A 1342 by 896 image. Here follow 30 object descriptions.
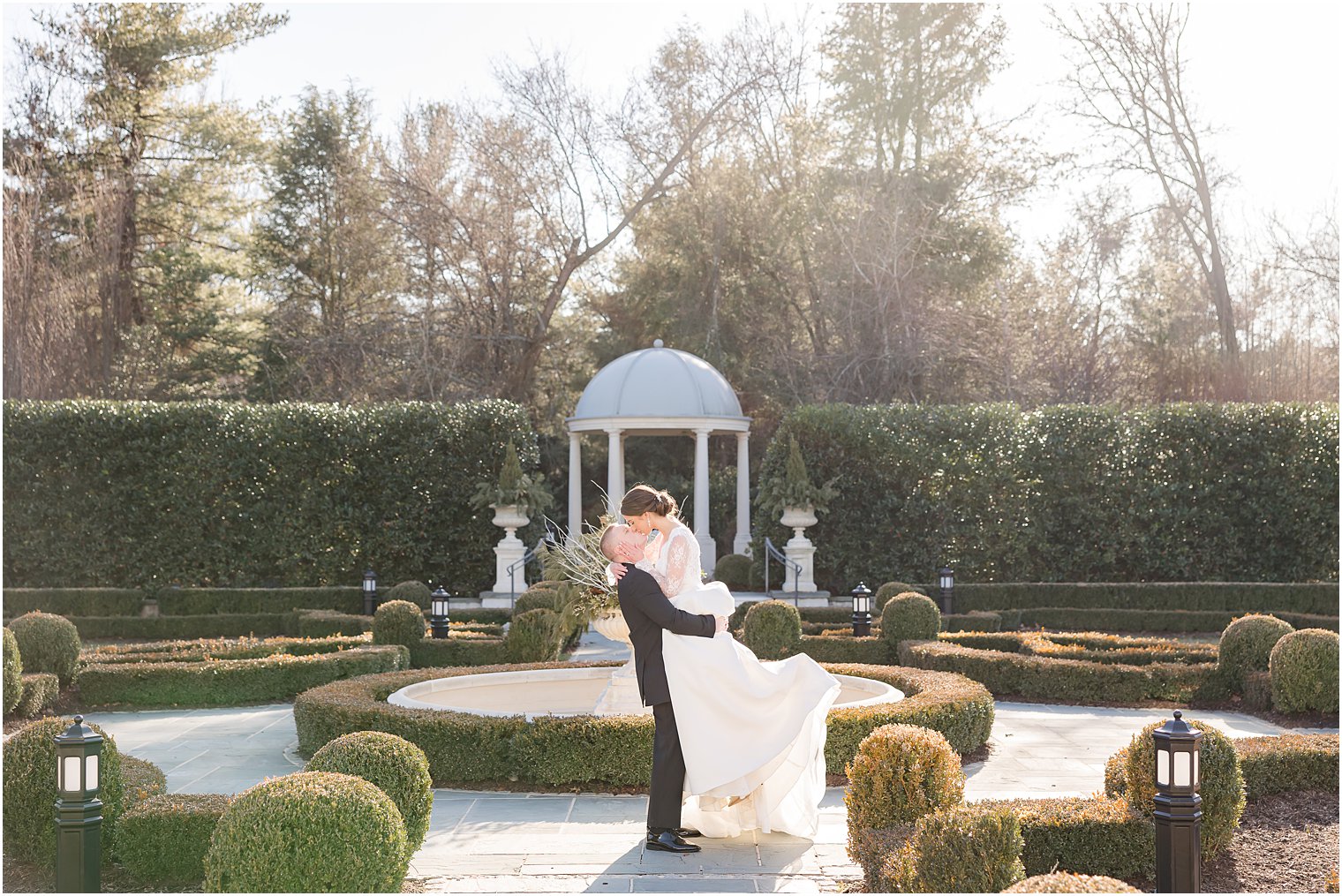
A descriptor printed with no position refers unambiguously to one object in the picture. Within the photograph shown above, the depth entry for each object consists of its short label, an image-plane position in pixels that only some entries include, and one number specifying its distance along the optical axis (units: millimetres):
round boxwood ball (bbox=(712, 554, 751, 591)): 22047
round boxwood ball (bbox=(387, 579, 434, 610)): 17578
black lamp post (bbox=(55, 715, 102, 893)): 5242
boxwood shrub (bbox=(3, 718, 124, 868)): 6375
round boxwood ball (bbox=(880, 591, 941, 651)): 14172
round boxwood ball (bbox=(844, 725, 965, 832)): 5766
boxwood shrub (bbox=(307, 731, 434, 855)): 5695
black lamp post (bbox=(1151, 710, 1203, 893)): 5191
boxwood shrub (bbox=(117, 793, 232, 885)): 6180
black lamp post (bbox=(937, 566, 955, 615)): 17562
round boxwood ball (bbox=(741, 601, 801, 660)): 12570
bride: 6160
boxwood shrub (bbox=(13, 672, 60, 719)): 11594
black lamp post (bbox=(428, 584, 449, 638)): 14852
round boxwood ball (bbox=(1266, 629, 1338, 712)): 10734
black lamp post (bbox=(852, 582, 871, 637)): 14859
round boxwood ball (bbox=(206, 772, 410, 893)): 4625
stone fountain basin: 10656
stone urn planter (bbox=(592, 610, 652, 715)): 9164
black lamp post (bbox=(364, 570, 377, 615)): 18328
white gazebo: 23547
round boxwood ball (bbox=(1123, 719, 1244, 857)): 6105
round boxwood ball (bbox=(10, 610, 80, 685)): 12477
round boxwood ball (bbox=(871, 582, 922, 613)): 16828
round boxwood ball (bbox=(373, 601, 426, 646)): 14250
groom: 6125
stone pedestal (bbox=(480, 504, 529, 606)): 21438
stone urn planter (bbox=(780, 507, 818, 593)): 21469
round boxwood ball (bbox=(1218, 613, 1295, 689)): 12062
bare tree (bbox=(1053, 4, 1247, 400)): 28766
